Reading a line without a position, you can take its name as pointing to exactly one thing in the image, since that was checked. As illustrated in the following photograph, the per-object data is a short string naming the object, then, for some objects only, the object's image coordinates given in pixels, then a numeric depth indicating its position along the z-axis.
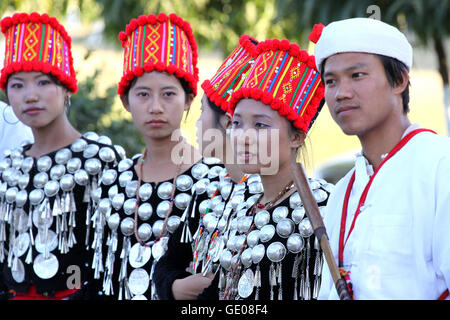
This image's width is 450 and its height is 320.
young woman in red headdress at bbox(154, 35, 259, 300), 6.25
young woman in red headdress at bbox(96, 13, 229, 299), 7.01
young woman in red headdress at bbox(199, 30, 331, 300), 5.68
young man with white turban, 4.40
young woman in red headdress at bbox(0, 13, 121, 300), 7.65
